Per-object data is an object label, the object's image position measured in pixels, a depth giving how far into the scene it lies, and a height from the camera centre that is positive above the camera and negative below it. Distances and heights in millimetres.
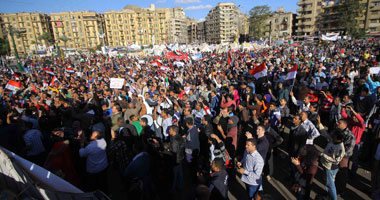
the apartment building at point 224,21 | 107875 +15933
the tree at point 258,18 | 74000 +11232
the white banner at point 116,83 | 8953 -1149
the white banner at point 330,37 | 22166 +933
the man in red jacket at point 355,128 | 4091 -1710
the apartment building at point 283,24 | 81938 +9928
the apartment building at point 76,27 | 87625 +13378
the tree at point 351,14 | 54847 +8439
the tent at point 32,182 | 1987 -1241
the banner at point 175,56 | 15814 -183
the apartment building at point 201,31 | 131288 +13764
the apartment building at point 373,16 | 56656 +7563
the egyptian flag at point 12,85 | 9594 -1095
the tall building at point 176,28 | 116250 +14828
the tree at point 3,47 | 61816 +4511
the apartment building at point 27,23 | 83438 +15553
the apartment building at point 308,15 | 68750 +10818
